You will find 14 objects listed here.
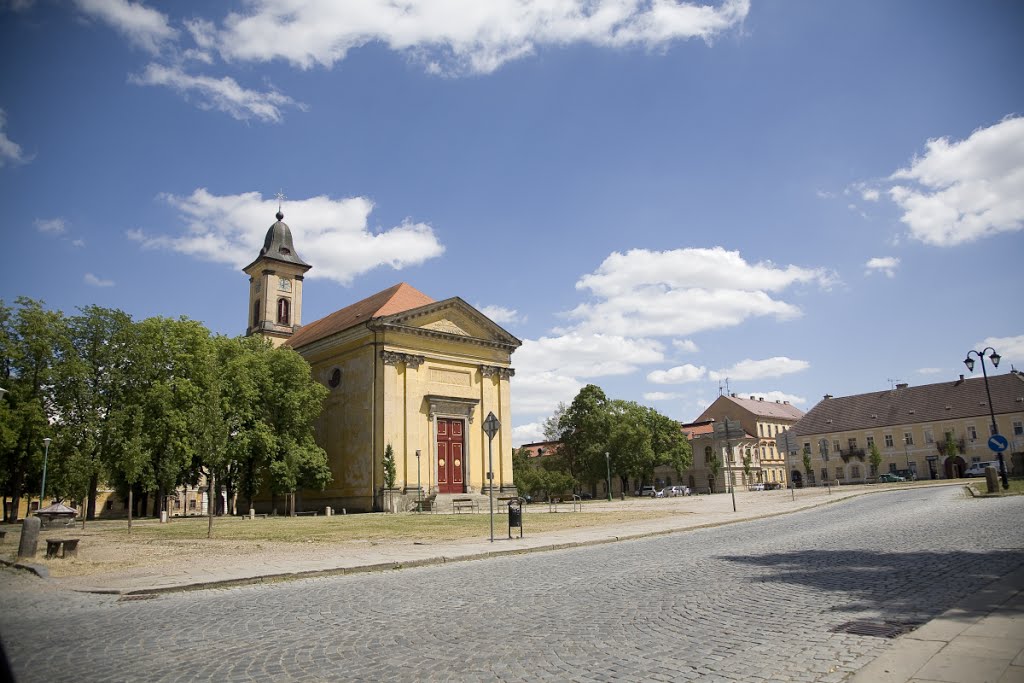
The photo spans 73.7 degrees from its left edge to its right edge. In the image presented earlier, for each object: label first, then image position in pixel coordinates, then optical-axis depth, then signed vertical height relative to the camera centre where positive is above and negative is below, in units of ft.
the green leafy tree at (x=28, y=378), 121.49 +20.40
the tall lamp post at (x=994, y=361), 110.50 +15.46
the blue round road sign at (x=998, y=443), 90.33 +1.51
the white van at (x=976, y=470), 218.59 -4.79
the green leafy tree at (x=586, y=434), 245.24 +13.36
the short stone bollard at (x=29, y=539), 54.75 -3.74
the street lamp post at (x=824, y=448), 288.51 +5.42
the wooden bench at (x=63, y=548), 54.49 -4.55
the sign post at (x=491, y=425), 66.74 +4.80
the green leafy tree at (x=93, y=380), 122.21 +20.18
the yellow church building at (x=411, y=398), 148.36 +17.97
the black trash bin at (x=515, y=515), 64.18 -3.85
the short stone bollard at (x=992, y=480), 104.38 -3.78
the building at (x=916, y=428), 247.91 +11.86
